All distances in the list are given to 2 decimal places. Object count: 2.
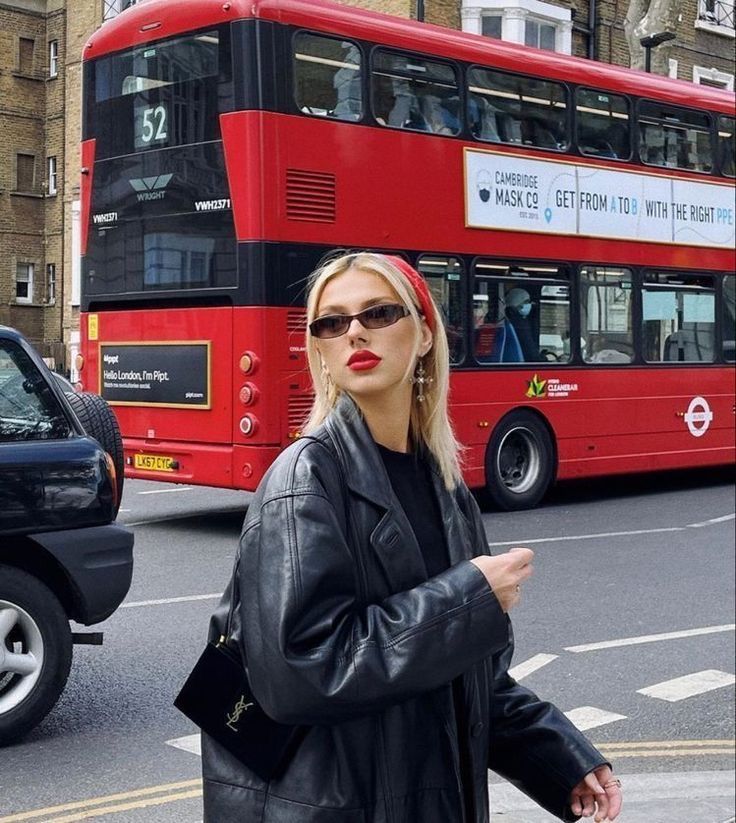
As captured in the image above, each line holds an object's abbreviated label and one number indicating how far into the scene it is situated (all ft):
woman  5.87
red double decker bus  11.21
